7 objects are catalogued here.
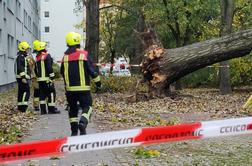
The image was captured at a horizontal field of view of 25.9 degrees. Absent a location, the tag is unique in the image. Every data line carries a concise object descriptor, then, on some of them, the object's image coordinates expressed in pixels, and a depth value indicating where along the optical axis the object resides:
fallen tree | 17.19
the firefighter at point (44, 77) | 13.77
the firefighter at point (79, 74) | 9.02
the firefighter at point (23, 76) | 13.91
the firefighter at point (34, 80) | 14.25
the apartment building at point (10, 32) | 27.00
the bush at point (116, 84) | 23.55
